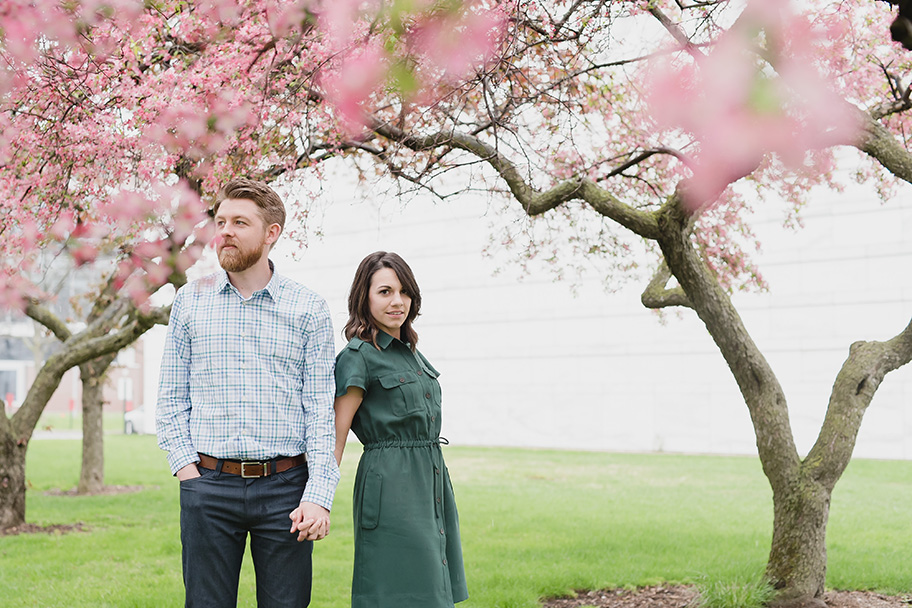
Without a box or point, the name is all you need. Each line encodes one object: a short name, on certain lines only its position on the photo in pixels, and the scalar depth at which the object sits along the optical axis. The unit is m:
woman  3.23
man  2.90
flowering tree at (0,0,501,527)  4.16
